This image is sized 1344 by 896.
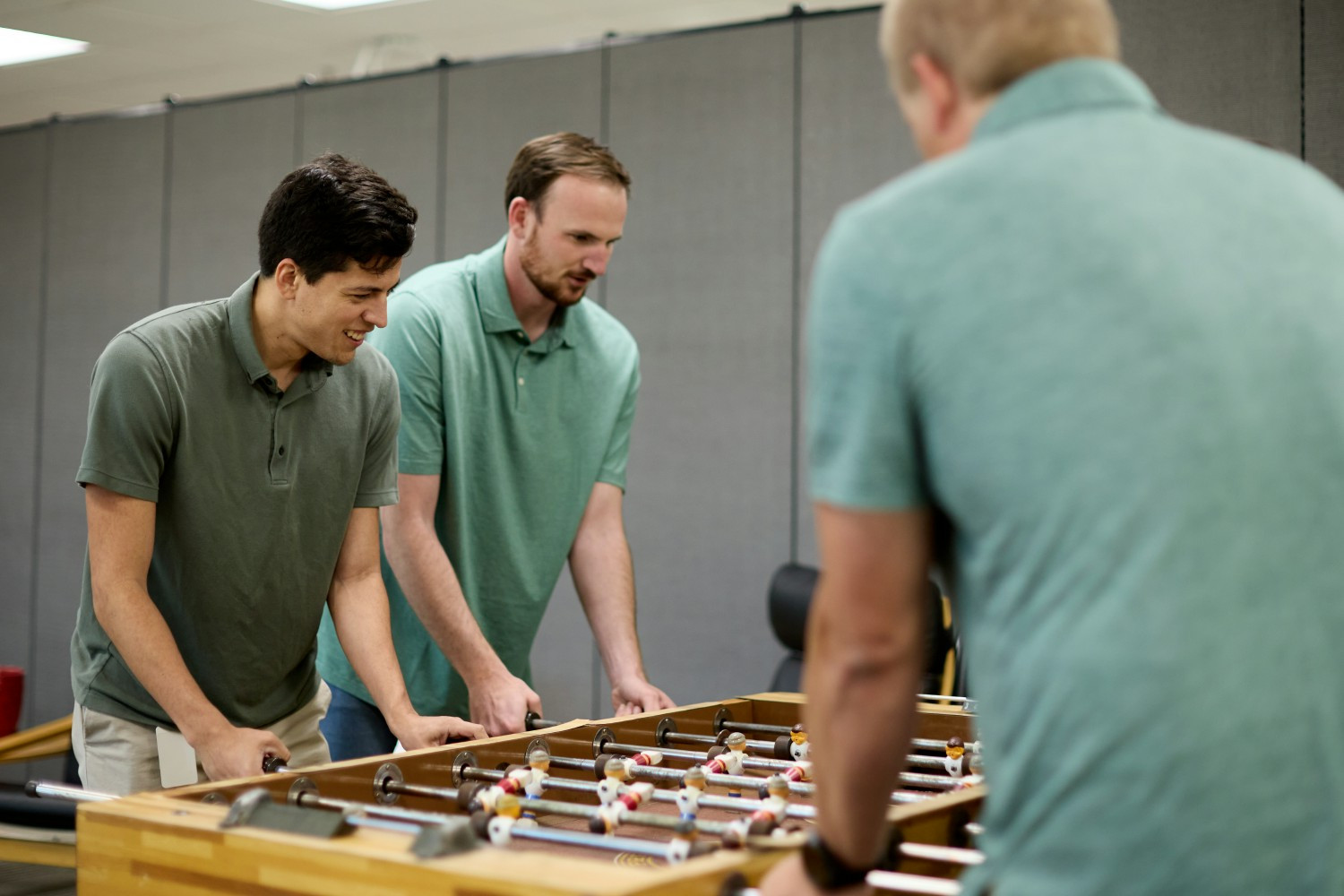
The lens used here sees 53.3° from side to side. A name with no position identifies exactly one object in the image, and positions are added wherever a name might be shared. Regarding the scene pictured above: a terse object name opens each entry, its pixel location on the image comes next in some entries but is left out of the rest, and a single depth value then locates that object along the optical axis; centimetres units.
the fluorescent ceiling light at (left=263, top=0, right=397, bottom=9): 577
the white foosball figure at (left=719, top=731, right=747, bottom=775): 190
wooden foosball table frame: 118
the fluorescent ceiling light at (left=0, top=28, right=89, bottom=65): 625
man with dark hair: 196
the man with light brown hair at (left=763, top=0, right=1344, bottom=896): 85
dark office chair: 382
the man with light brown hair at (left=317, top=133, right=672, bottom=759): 259
